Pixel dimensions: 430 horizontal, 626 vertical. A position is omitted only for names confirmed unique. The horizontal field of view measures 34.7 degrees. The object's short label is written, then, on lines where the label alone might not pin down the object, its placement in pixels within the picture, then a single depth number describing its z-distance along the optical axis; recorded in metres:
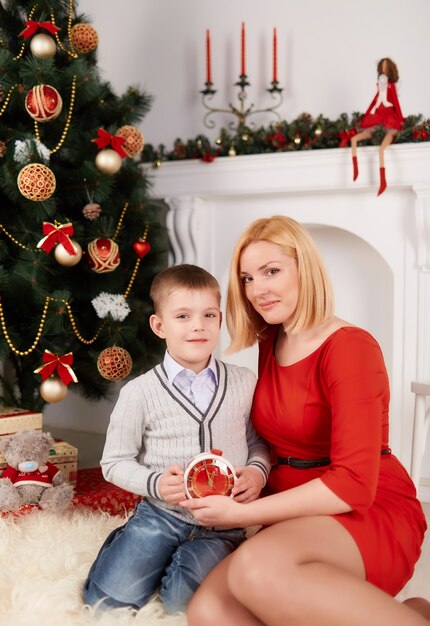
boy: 1.47
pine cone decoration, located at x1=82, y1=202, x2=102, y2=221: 2.53
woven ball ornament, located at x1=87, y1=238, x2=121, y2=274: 2.48
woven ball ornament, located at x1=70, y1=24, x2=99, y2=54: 2.58
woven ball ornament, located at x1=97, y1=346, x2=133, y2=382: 2.49
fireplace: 2.75
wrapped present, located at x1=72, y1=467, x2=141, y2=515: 2.33
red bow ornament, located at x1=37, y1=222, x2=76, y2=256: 2.35
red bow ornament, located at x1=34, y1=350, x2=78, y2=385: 2.42
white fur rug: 1.42
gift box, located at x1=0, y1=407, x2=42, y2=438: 2.35
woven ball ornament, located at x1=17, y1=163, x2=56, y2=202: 2.30
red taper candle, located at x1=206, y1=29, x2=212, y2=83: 3.03
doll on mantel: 2.60
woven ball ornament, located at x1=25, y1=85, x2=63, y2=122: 2.33
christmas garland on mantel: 2.70
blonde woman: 1.21
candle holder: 3.03
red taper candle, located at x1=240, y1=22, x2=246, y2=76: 2.97
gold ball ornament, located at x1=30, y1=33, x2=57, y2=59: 2.41
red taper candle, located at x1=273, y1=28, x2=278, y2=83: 2.93
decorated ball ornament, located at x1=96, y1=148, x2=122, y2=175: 2.50
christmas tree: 2.39
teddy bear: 2.13
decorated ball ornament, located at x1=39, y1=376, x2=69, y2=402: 2.44
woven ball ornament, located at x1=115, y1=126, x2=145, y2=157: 2.61
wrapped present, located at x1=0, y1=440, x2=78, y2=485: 2.43
